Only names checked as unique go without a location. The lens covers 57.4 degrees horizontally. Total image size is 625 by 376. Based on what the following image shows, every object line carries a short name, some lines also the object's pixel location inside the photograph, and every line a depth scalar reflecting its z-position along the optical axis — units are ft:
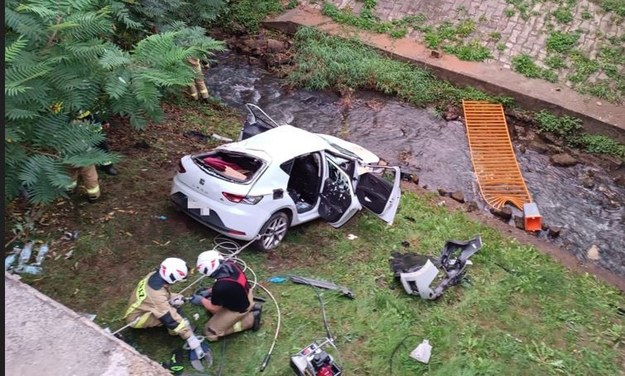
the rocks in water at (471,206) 32.03
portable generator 17.76
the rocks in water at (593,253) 30.12
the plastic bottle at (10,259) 20.89
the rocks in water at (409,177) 34.19
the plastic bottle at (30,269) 20.70
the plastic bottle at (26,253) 21.12
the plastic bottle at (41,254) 21.27
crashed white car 22.77
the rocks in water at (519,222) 31.58
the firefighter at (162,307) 17.30
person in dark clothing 18.20
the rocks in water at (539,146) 38.83
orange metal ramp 34.04
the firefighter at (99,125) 21.58
